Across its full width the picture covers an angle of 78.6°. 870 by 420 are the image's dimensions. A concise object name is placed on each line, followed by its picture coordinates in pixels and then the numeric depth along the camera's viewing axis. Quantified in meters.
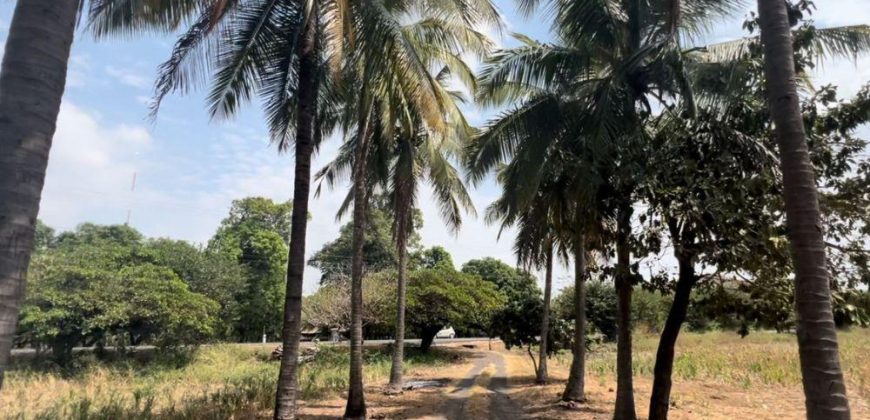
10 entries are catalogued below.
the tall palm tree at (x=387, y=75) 7.12
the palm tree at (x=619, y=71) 8.45
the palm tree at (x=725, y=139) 7.09
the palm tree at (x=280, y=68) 8.73
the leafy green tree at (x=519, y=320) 21.03
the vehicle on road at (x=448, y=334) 59.03
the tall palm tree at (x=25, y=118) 2.58
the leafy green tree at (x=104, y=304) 20.70
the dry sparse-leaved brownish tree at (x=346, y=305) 29.45
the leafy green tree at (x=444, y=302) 27.98
